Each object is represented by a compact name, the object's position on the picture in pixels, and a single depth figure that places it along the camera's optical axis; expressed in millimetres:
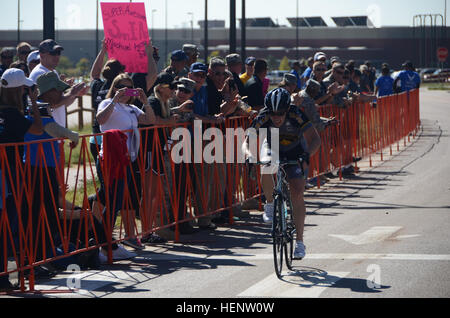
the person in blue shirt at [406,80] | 26031
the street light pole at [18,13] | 34506
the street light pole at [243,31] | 25612
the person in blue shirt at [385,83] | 25625
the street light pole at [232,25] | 20453
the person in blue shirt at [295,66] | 23703
